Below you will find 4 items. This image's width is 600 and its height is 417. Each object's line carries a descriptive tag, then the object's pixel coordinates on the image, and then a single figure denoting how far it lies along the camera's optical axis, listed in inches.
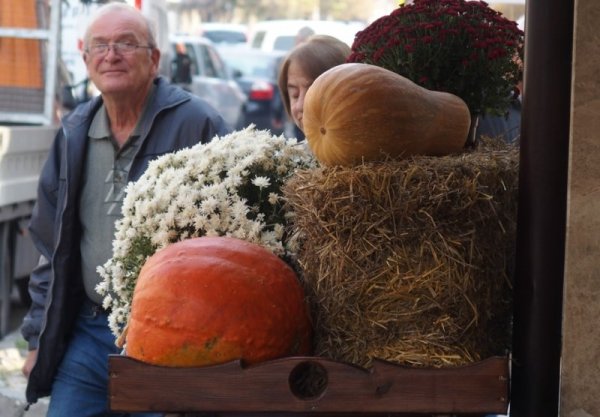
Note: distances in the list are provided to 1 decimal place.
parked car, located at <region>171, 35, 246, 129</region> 1275.1
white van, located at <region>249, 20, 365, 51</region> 1413.3
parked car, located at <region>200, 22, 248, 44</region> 1851.6
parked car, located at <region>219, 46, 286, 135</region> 1361.4
